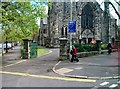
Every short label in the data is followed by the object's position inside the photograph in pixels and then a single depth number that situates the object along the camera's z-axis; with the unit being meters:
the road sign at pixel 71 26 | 10.00
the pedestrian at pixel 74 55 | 9.92
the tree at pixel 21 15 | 10.23
